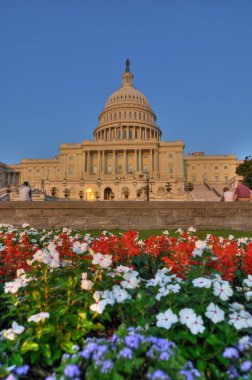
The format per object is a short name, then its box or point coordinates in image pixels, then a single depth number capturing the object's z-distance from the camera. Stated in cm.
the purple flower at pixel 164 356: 177
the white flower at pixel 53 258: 287
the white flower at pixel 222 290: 262
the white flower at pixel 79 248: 332
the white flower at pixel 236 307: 269
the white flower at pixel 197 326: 225
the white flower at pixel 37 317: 234
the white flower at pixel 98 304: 254
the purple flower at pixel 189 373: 163
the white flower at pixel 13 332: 233
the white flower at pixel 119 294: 265
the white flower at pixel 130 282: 288
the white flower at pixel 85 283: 274
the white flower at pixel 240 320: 232
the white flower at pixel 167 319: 231
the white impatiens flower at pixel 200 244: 327
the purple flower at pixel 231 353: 190
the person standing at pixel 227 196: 1284
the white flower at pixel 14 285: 270
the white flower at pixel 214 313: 233
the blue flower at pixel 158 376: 154
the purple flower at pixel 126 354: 172
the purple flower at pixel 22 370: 175
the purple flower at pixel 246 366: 180
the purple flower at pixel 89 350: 180
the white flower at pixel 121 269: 336
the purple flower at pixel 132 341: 181
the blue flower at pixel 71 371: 161
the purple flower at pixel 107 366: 167
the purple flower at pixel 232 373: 186
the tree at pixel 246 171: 4655
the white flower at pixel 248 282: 308
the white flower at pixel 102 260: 294
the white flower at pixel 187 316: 232
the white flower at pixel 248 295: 289
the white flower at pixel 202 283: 261
